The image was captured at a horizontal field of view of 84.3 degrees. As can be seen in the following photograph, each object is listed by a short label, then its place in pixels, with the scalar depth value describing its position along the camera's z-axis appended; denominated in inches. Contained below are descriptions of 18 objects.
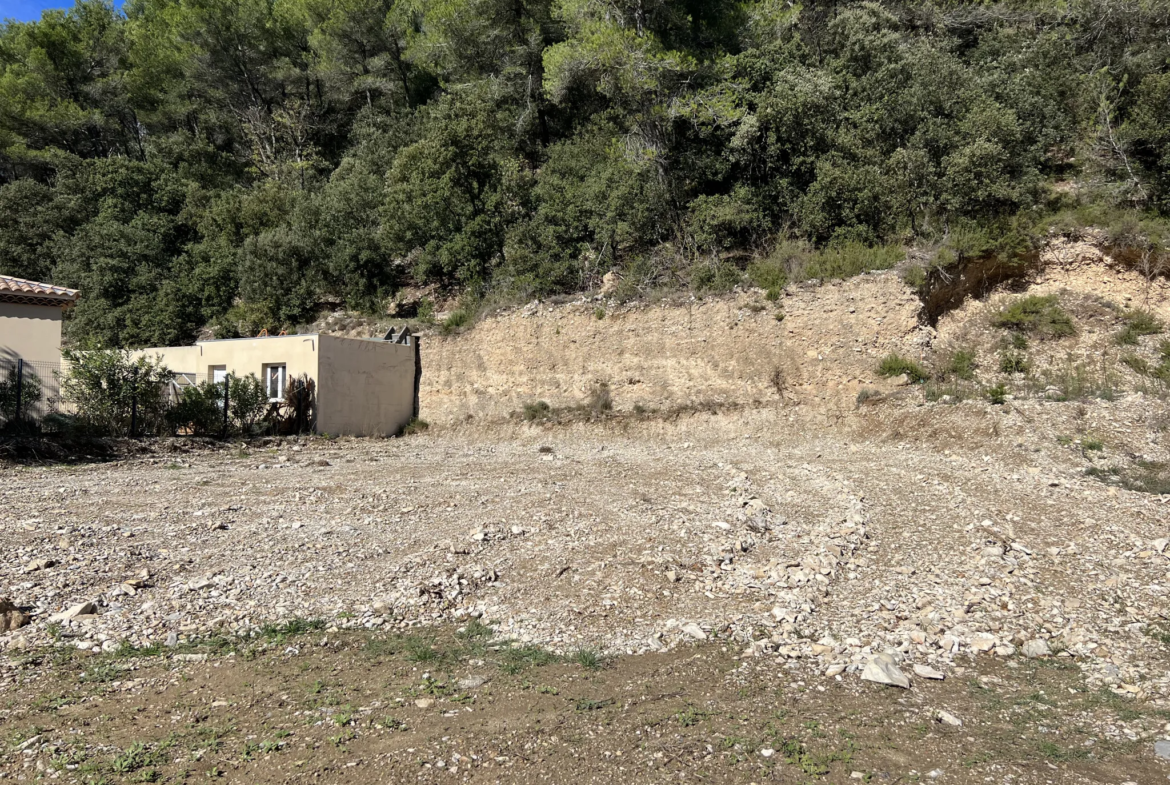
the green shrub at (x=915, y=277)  555.5
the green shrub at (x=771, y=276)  596.9
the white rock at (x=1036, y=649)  186.4
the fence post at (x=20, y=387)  526.6
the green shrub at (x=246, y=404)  634.8
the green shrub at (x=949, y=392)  507.5
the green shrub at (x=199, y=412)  603.2
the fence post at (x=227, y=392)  629.6
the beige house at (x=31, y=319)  664.4
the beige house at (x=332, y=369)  666.2
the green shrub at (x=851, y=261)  574.9
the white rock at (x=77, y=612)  190.9
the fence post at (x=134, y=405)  577.0
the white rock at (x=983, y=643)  188.2
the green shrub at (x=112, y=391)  558.3
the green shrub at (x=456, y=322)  764.6
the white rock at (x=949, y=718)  147.4
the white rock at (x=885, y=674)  165.9
